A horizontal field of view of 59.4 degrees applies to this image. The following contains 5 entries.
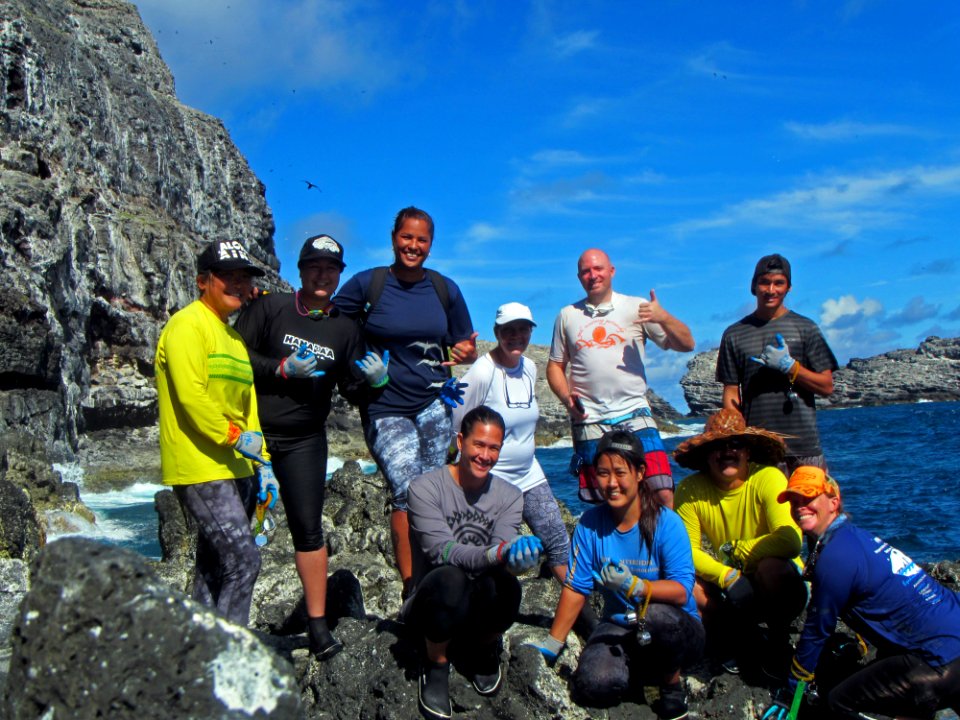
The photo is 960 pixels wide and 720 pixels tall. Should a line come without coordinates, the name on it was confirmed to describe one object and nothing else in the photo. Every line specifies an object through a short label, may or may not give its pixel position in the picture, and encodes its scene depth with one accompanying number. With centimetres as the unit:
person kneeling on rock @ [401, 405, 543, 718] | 445
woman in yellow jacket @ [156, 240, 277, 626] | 451
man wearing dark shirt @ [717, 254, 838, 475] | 596
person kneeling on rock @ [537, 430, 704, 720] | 465
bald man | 609
